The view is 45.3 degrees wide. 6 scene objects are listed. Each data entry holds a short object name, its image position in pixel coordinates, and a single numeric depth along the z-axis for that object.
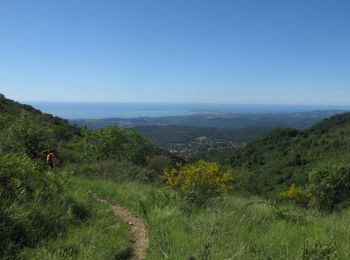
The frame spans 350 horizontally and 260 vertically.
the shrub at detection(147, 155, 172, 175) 33.53
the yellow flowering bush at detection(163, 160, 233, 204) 8.48
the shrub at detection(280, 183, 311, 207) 30.10
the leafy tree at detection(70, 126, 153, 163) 27.69
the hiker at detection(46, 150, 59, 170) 13.21
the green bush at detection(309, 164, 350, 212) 30.09
